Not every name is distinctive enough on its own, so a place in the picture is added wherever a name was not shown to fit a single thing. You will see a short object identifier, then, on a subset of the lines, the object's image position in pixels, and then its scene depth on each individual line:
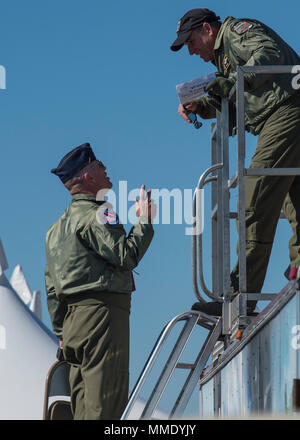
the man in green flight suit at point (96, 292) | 11.26
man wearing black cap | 11.30
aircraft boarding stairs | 10.69
